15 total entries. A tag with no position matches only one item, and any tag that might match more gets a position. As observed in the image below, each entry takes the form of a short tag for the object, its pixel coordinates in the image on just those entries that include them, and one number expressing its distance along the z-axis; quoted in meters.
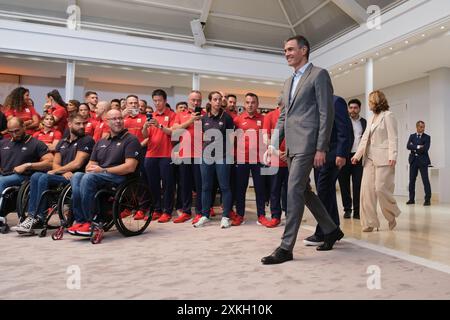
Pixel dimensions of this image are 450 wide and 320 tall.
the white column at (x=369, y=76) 6.35
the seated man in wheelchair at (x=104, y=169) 2.77
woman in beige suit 3.38
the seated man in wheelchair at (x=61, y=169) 3.03
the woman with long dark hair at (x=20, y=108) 4.39
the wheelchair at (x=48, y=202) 2.98
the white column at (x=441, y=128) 6.97
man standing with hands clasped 6.42
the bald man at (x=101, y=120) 4.07
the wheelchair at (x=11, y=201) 3.16
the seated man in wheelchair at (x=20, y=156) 3.32
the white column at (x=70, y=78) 6.41
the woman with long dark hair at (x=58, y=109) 4.45
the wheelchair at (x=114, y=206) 2.79
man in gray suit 2.19
